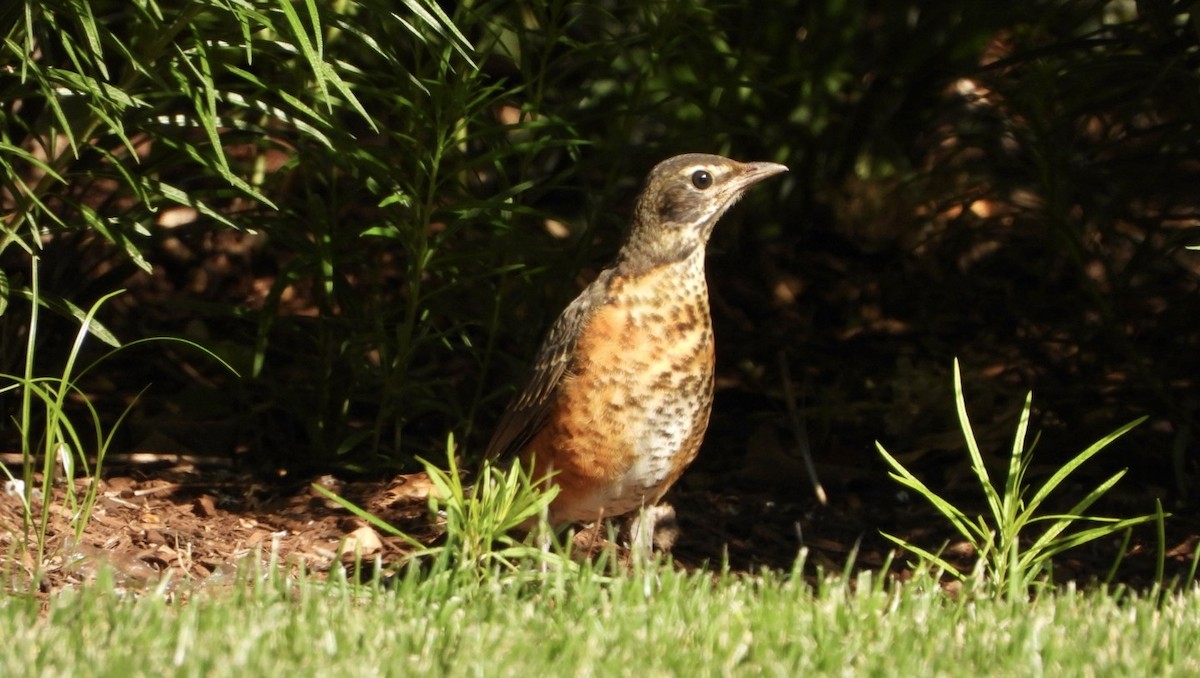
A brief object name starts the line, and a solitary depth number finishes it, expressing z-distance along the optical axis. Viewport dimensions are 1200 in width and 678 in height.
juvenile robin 9.40
